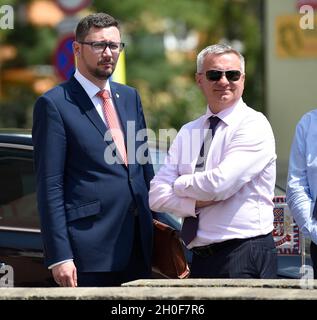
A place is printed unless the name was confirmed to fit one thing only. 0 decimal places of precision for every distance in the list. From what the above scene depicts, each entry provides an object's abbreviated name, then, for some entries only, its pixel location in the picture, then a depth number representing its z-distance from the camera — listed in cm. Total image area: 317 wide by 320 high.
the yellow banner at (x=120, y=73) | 2100
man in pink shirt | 889
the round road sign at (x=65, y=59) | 2217
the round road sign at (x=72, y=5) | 2456
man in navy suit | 906
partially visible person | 929
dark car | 1100
